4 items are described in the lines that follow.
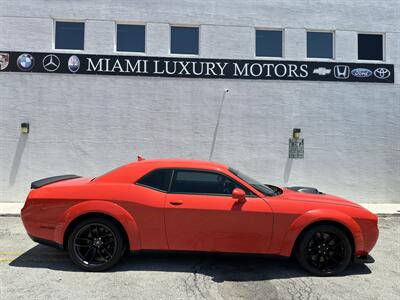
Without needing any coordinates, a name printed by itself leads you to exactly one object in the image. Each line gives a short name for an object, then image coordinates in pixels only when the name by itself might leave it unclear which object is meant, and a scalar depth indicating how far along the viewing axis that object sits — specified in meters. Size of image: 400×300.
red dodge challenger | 4.73
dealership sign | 10.29
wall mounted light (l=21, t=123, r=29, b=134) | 10.09
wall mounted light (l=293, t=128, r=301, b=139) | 10.49
